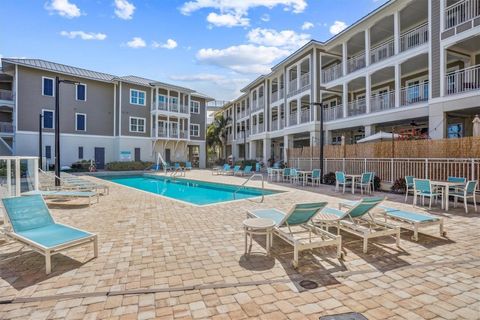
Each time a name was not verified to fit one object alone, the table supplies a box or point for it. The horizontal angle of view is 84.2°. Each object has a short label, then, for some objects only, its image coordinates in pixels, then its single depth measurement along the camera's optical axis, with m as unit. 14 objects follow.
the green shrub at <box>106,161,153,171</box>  26.70
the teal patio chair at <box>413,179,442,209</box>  8.14
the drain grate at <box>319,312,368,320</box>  2.71
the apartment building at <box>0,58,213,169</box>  24.16
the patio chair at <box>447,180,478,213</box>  7.78
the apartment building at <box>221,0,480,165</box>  12.99
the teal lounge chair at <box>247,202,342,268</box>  4.04
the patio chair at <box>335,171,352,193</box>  11.82
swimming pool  13.05
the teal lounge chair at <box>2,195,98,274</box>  3.80
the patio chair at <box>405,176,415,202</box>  9.76
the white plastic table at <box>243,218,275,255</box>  4.27
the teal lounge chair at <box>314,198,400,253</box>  4.64
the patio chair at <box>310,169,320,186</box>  14.43
